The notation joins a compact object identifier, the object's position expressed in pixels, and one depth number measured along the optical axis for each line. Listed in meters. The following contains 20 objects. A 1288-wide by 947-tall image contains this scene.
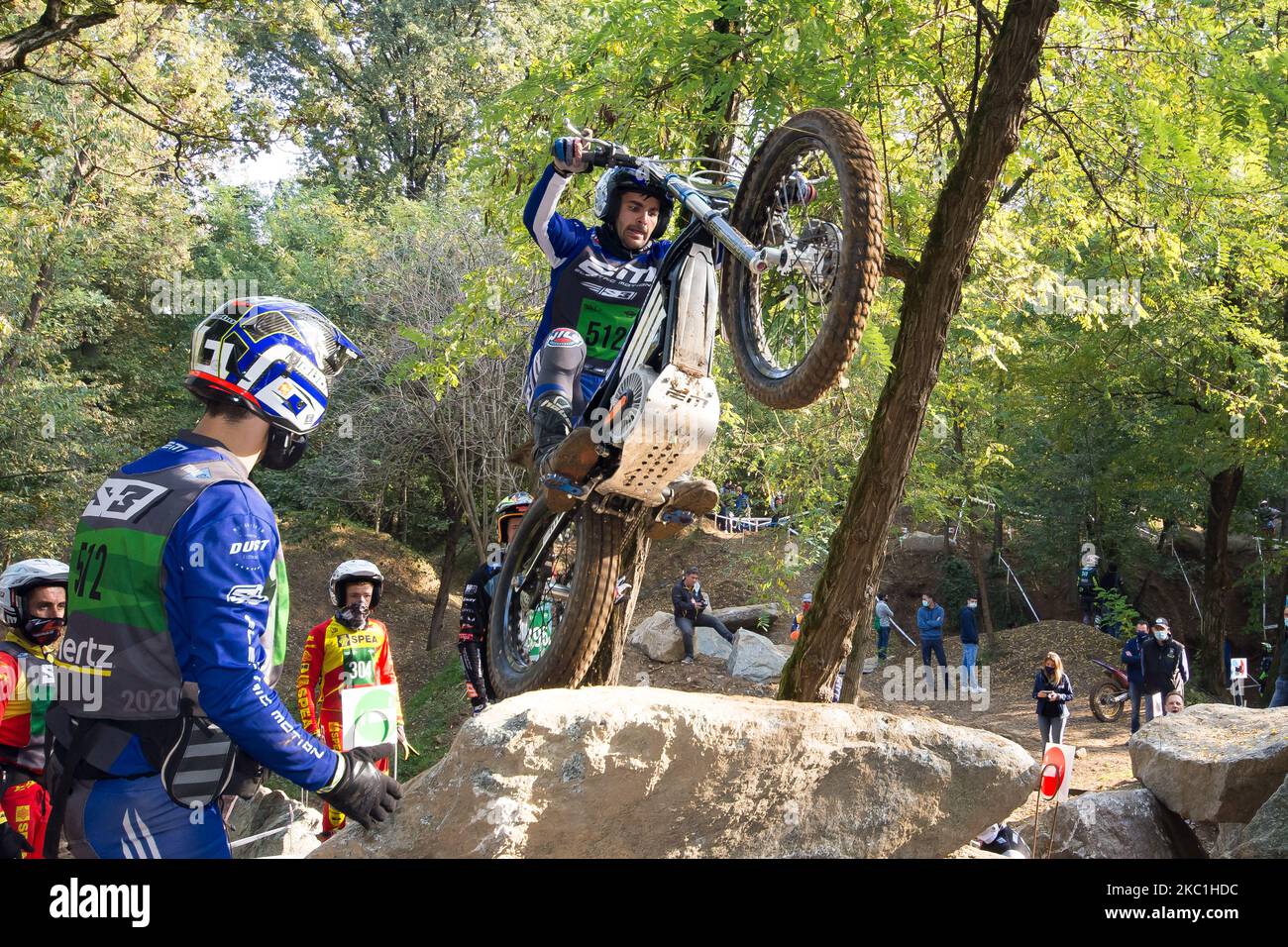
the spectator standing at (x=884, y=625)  21.56
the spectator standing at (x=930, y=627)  20.19
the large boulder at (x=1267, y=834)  5.56
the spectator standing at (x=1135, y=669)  14.91
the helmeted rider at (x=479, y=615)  6.77
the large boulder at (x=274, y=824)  6.64
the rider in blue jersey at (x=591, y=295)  5.36
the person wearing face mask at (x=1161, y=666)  14.46
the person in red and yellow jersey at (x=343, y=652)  7.02
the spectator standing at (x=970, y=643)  19.89
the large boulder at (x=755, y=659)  18.47
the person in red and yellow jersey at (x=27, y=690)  5.77
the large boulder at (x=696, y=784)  3.42
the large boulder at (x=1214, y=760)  7.99
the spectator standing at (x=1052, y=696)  12.99
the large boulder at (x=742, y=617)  22.89
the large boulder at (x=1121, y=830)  8.83
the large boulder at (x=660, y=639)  19.61
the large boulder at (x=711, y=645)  19.98
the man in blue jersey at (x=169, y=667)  2.75
